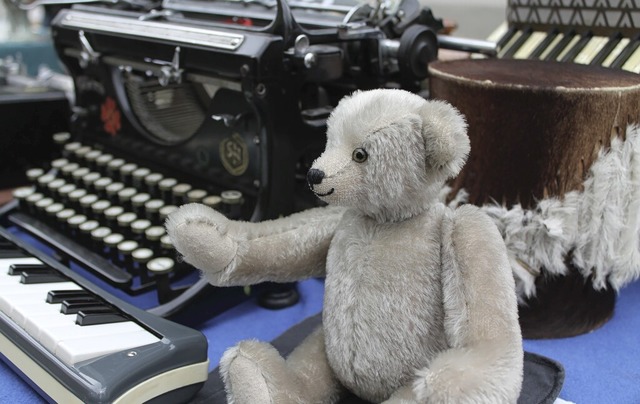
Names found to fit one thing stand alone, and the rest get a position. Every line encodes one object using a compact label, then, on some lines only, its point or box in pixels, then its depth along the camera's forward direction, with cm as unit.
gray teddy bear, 65
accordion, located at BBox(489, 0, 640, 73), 123
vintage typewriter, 85
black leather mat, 88
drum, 90
